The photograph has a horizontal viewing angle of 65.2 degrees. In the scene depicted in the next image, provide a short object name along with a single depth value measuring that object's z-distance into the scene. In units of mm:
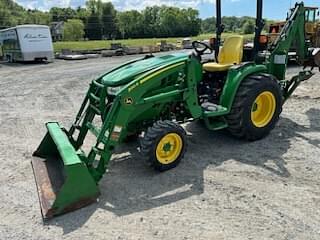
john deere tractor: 2658
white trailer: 14717
